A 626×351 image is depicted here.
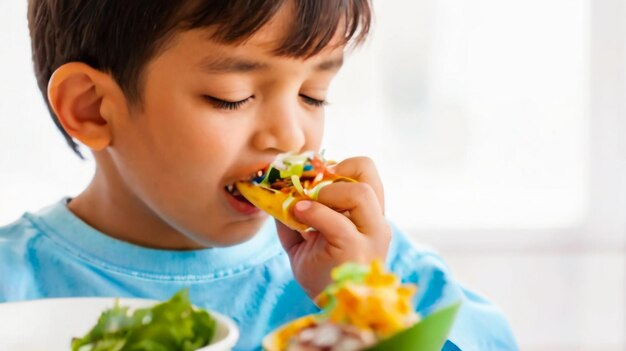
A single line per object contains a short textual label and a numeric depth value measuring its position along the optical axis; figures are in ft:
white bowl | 2.60
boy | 3.75
